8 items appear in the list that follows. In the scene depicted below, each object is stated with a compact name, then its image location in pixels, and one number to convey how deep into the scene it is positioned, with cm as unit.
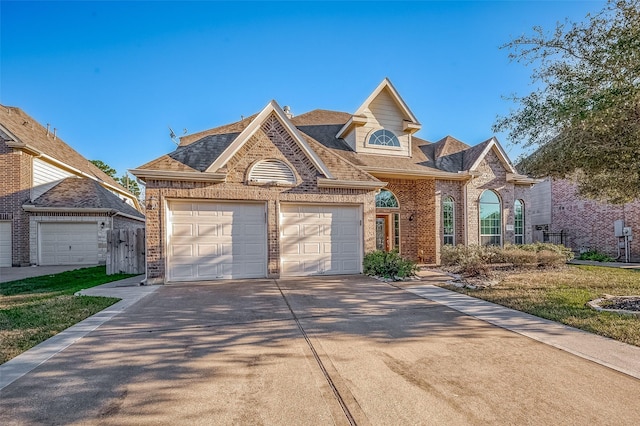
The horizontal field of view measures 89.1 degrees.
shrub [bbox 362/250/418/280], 1018
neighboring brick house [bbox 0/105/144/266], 1483
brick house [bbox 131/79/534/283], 966
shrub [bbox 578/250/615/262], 1584
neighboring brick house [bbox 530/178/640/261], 1591
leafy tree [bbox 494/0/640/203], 564
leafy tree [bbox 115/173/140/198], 4455
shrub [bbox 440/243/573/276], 1207
